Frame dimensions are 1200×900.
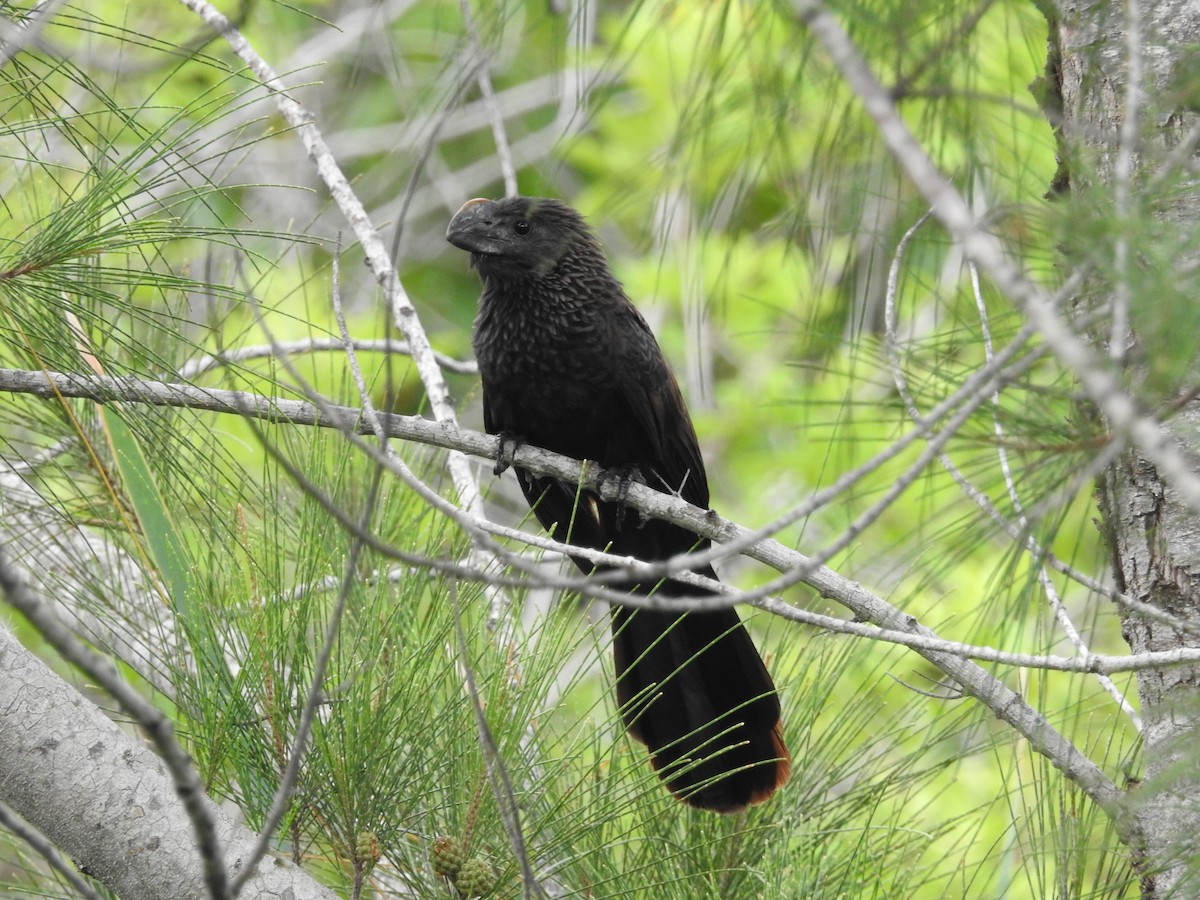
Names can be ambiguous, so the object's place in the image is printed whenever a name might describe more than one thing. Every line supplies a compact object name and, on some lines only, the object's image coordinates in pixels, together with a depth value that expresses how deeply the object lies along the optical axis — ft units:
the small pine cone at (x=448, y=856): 27.54
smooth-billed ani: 28.30
